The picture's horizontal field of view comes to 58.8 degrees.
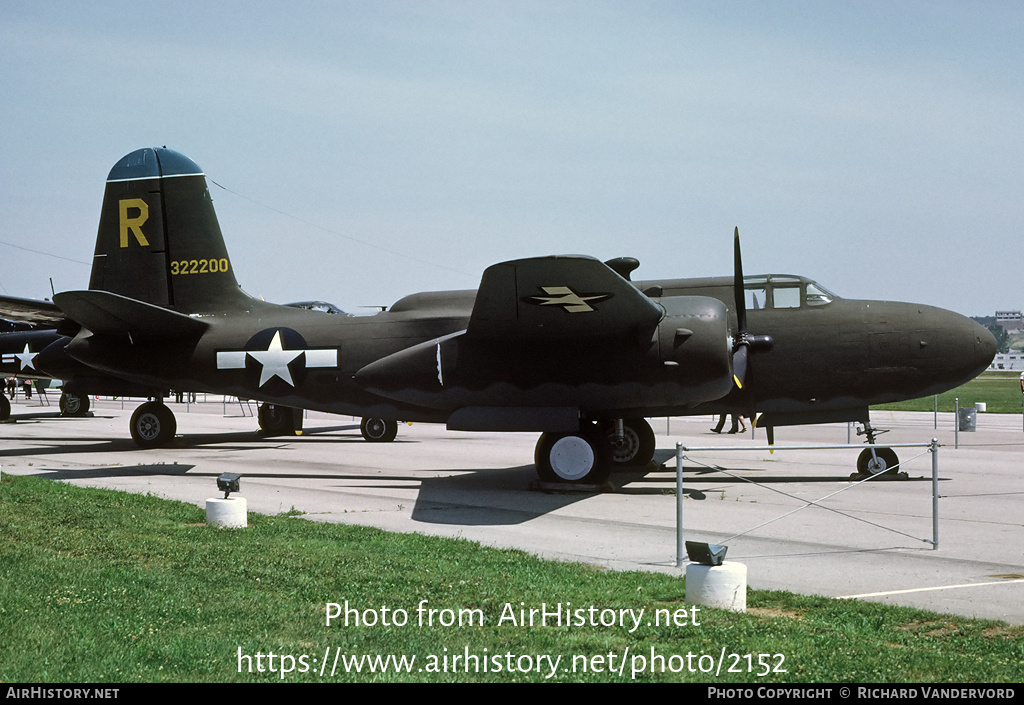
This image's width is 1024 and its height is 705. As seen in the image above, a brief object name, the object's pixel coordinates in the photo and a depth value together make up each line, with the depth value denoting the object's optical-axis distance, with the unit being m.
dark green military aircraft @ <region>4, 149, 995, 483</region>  15.73
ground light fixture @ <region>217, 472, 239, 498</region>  11.99
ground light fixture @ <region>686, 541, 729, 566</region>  7.76
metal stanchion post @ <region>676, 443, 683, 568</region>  9.66
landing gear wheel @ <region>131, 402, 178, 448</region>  25.62
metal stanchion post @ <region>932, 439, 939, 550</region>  10.68
